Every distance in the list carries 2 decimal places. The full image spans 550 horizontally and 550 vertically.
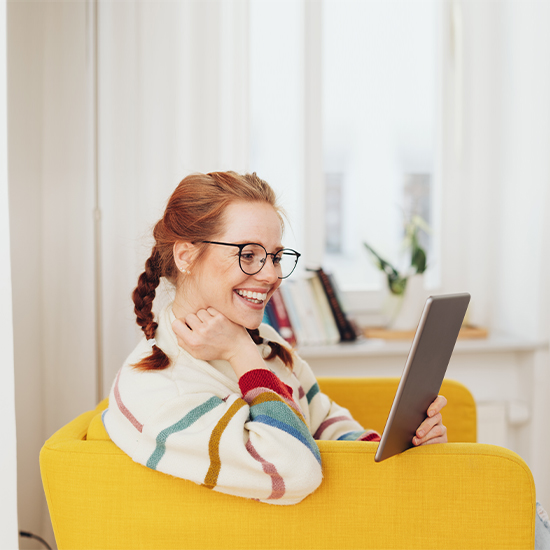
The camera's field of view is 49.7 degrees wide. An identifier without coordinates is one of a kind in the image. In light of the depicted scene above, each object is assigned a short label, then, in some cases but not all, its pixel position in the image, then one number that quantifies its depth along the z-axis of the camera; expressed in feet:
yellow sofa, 3.26
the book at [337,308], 6.86
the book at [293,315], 6.72
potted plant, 7.16
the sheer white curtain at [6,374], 3.92
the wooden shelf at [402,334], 7.13
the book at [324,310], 6.86
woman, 3.09
